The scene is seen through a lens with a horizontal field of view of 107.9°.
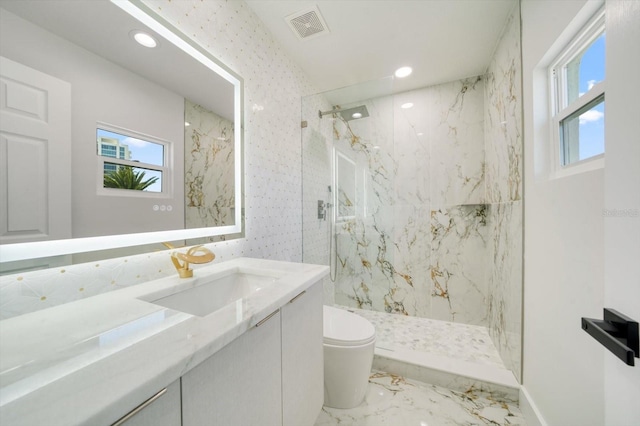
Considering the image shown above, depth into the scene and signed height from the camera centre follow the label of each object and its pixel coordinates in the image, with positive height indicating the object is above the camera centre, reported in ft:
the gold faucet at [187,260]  3.22 -0.66
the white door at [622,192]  1.72 +0.15
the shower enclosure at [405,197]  7.48 +0.49
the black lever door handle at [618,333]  1.64 -0.94
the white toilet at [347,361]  4.41 -2.88
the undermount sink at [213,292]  2.93 -1.14
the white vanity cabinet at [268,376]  1.79 -1.62
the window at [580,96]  3.07 +1.72
